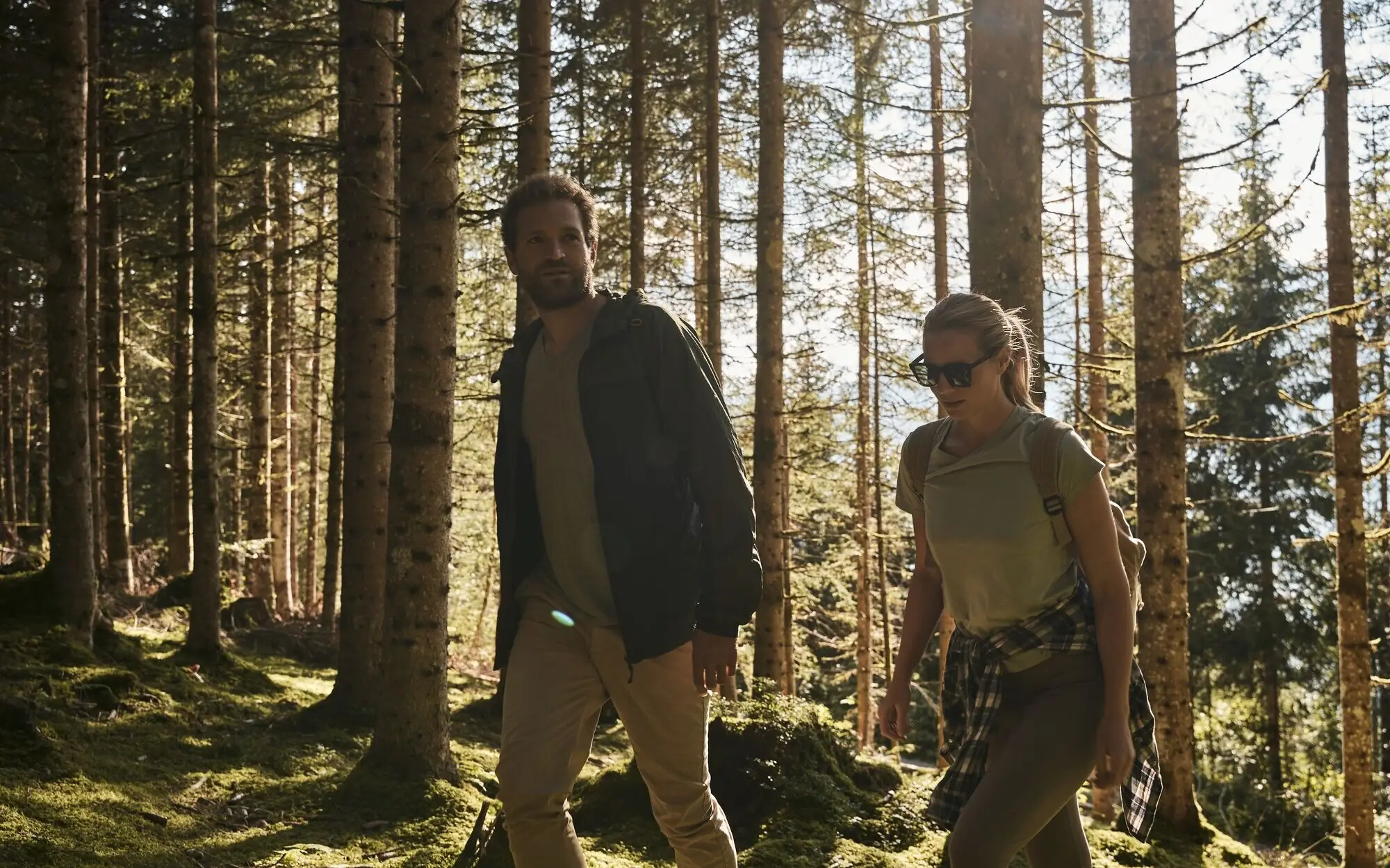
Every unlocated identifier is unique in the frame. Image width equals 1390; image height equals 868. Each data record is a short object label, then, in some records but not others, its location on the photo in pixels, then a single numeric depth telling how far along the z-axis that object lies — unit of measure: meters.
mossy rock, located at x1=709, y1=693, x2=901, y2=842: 5.77
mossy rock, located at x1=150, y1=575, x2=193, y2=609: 15.27
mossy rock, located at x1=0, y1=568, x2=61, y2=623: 9.08
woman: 3.03
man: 3.27
